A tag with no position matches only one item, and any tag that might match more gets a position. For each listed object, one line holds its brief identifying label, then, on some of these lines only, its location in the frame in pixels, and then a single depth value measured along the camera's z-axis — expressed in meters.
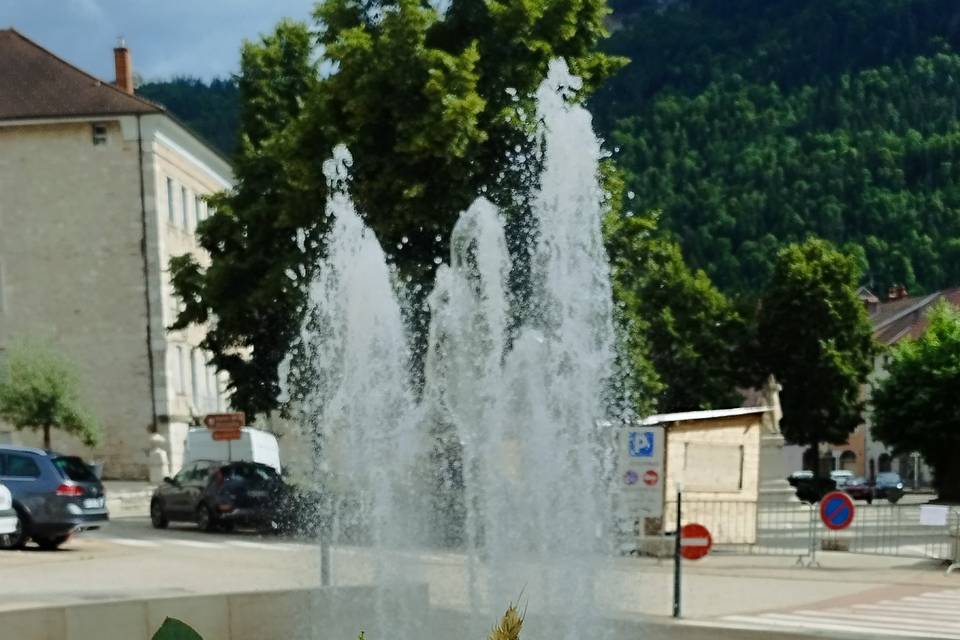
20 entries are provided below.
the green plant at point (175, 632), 4.00
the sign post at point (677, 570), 14.73
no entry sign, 16.56
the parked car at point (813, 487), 60.51
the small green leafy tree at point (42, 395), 47.59
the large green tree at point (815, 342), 68.25
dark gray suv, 25.16
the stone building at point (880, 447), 100.56
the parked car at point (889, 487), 67.74
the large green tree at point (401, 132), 30.62
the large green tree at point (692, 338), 65.12
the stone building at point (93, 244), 53.16
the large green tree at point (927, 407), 54.44
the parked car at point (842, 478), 71.44
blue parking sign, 17.12
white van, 38.75
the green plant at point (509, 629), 4.10
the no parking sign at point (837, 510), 22.52
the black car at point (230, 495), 31.19
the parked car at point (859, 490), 67.00
